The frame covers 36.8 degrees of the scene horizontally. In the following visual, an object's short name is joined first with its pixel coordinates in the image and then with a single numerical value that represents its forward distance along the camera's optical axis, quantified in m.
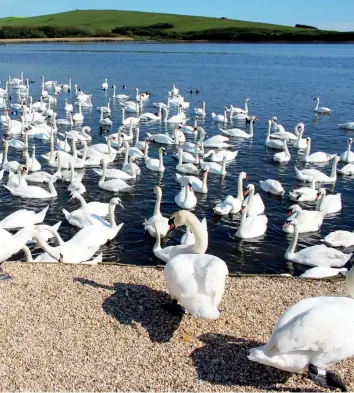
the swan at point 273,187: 15.60
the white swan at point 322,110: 30.72
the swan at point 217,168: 17.70
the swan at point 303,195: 15.20
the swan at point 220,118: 27.69
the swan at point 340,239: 12.09
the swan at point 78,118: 27.58
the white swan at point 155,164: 18.07
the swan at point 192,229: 7.49
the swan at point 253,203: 13.73
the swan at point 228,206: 13.94
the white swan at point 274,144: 21.86
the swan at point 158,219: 12.25
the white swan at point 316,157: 19.86
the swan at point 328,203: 14.20
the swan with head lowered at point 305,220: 12.70
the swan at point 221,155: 19.47
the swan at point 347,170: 18.39
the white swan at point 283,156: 19.78
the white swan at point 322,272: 9.59
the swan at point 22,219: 12.32
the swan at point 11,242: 7.59
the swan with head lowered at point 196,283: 6.42
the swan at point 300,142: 22.12
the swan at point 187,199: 14.37
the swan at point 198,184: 15.73
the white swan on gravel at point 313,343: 5.41
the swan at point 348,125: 26.17
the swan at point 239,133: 24.16
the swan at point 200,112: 29.83
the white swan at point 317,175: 17.33
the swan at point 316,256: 10.74
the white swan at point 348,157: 19.98
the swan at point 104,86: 40.06
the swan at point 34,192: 14.96
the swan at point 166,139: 22.55
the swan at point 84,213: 12.87
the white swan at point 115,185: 15.79
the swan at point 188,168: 17.78
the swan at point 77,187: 15.48
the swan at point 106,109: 29.08
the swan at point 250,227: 12.46
